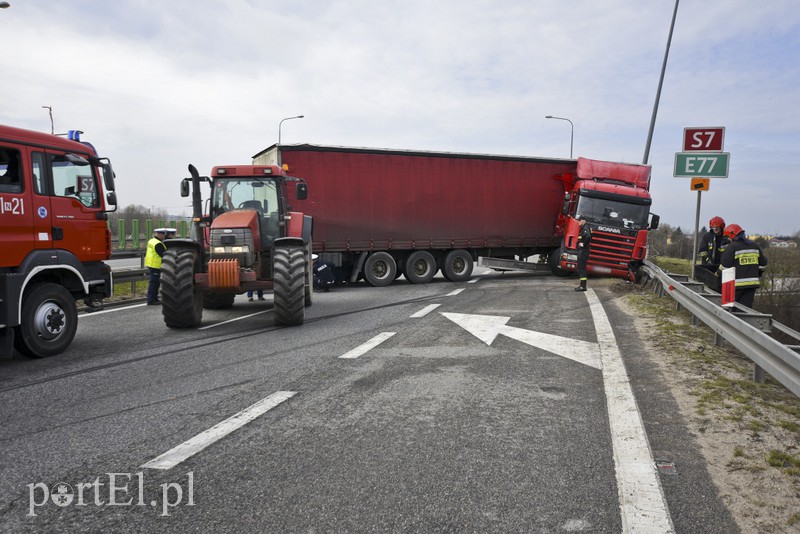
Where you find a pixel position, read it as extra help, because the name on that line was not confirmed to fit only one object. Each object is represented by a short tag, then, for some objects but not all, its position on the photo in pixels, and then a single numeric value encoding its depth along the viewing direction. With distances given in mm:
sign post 12078
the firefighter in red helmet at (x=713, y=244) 12281
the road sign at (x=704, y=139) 12062
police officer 12367
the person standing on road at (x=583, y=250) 14742
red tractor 8797
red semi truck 15766
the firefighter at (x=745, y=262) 8891
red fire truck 6594
